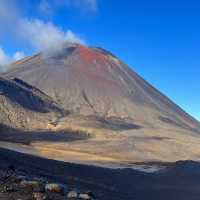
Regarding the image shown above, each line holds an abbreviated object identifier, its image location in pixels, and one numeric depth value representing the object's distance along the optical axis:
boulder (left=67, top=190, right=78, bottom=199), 17.97
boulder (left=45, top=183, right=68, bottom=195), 18.03
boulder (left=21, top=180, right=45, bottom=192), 17.47
